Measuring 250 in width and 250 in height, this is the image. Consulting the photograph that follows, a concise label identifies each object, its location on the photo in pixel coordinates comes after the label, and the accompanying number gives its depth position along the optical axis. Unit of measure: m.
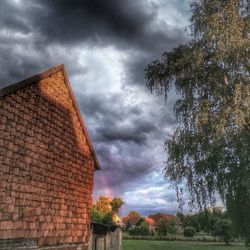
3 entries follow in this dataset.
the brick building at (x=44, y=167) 10.21
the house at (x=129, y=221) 125.94
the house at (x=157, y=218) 109.76
